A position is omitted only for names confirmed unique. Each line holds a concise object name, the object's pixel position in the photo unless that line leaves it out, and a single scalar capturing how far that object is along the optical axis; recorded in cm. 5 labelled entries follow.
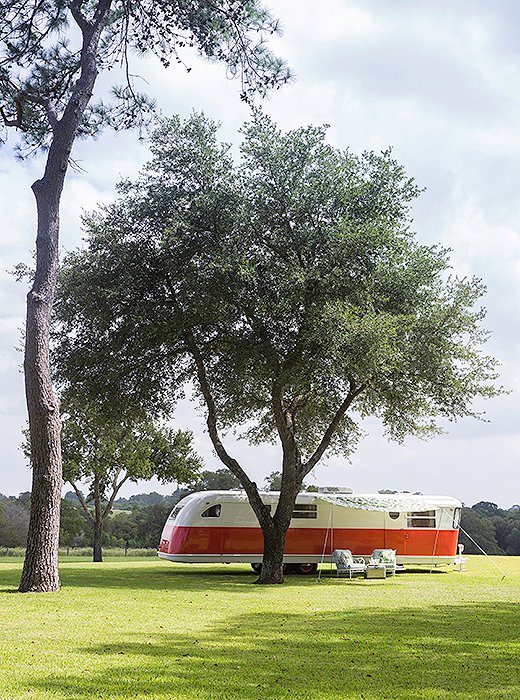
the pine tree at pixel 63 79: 1582
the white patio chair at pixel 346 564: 2242
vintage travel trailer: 2327
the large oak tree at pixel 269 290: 1891
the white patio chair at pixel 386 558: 2355
